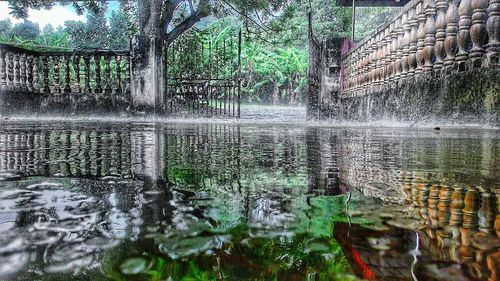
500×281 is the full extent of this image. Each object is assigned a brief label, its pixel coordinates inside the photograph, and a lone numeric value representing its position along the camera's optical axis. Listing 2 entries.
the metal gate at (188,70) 10.38
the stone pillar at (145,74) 9.36
